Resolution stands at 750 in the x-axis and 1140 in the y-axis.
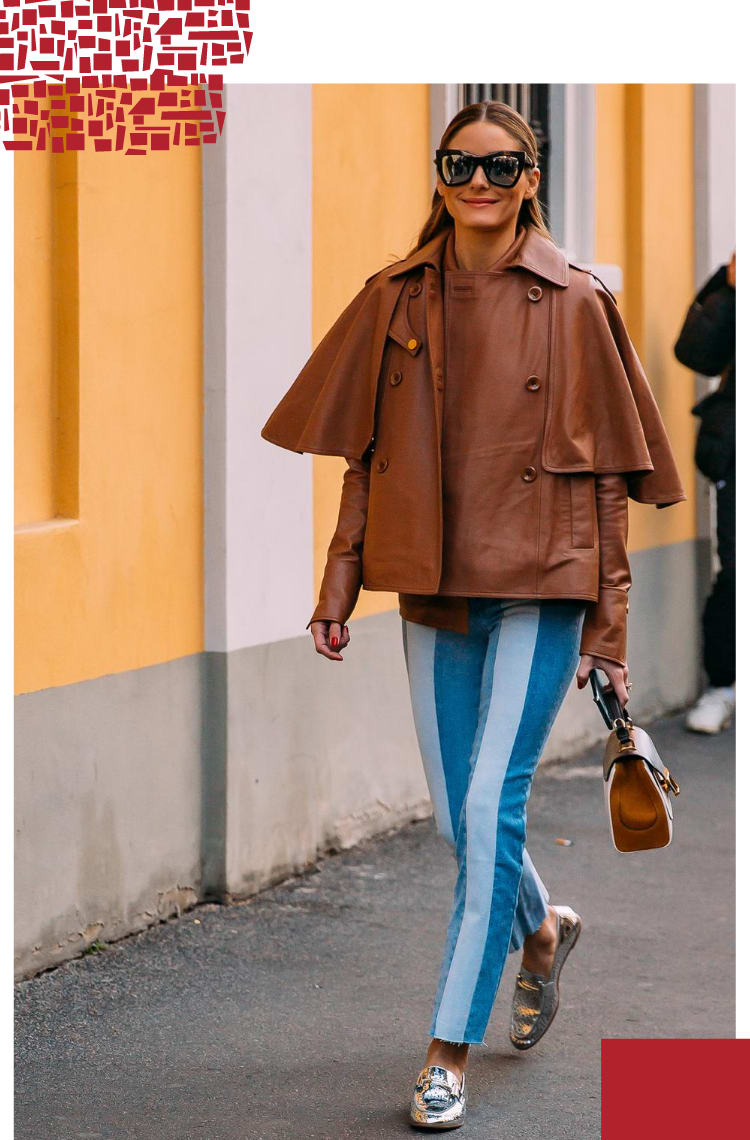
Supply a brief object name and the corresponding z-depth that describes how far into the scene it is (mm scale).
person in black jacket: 8539
